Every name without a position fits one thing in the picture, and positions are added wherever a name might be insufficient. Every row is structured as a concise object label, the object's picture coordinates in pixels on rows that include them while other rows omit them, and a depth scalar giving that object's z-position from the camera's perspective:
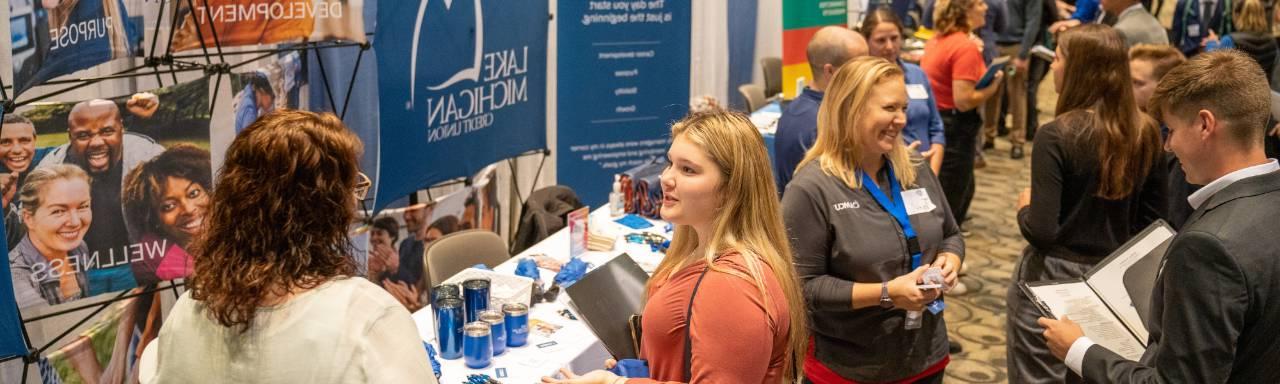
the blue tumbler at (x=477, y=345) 2.68
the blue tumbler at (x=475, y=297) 2.84
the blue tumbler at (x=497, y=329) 2.81
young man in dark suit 1.84
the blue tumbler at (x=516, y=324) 2.87
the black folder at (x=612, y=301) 2.62
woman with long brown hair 3.04
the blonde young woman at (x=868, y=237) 2.66
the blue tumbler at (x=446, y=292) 2.76
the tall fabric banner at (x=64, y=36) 2.69
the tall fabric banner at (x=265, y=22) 3.32
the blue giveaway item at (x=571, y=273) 3.39
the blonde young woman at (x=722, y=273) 1.79
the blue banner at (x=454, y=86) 4.20
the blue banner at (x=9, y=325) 2.75
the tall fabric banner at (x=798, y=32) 7.09
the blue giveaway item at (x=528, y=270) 3.40
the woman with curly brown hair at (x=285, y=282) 1.58
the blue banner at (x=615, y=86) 5.51
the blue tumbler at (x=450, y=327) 2.71
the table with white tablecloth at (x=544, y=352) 2.71
